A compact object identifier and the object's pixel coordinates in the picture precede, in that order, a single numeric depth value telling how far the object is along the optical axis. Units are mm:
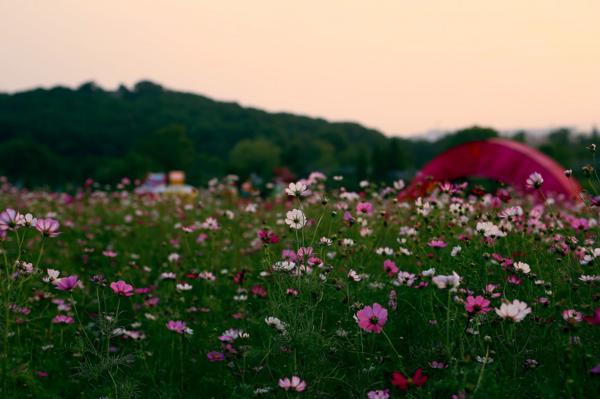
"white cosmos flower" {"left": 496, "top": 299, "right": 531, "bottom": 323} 2270
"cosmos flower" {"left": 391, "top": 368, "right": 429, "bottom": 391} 2141
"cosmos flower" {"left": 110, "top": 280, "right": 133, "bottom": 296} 2984
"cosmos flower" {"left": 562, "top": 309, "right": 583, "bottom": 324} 2437
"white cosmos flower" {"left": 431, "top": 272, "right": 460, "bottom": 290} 2332
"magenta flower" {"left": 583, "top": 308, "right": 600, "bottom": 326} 1807
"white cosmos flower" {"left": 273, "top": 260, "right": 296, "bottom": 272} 2811
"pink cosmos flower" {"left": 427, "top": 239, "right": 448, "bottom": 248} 3101
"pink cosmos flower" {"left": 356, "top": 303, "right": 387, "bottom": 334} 2564
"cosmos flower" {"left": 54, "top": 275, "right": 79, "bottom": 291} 2770
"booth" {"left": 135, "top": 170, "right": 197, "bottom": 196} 10148
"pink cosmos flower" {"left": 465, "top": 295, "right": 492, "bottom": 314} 2354
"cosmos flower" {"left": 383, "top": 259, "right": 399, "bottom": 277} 3480
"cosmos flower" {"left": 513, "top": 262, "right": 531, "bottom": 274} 2906
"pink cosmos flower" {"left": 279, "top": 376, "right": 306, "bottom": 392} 2363
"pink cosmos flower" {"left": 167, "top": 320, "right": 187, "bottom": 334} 3365
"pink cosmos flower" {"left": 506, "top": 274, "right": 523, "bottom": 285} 3086
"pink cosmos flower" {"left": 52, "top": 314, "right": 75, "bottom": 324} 3881
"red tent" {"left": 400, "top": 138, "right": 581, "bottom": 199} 11633
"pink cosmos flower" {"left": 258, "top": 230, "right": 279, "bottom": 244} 3168
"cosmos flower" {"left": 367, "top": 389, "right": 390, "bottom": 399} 2512
